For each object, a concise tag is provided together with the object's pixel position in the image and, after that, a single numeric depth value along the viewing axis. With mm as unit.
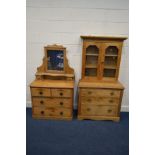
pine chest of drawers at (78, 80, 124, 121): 2914
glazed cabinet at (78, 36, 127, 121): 2926
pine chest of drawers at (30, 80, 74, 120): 2895
